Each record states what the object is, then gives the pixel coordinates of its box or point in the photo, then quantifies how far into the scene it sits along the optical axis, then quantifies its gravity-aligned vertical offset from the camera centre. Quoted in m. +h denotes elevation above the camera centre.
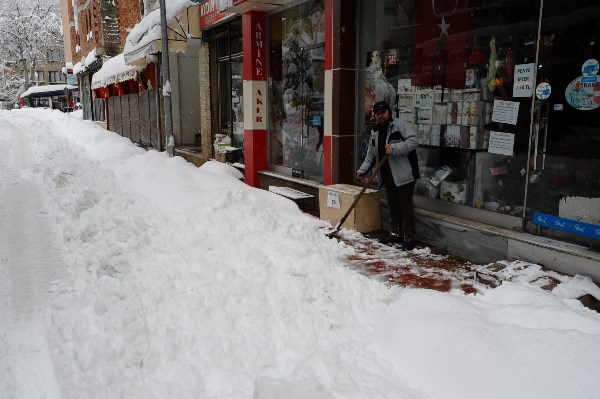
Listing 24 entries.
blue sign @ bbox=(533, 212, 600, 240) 4.98 -1.21
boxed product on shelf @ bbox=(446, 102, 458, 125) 6.68 -0.04
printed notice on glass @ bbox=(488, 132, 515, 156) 5.86 -0.40
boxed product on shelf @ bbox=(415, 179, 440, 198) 7.00 -1.14
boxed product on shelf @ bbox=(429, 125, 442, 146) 6.96 -0.35
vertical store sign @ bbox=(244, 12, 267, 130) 10.48 +0.81
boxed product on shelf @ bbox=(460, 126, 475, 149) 6.47 -0.35
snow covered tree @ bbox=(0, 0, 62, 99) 61.28 +10.03
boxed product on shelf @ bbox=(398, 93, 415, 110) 7.36 +0.14
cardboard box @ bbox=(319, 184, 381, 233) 7.21 -1.44
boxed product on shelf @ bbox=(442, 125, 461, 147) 6.66 -0.35
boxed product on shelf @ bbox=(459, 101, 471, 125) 6.47 -0.04
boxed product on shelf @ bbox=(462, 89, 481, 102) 6.30 +0.20
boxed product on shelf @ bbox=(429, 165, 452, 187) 6.85 -0.91
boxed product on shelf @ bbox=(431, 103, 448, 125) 6.85 -0.05
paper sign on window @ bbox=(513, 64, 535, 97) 5.54 +0.34
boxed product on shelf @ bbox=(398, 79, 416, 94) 7.34 +0.35
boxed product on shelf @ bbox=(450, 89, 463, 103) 6.57 +0.20
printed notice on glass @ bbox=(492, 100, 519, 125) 5.77 -0.02
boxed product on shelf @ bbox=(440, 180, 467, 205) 6.57 -1.10
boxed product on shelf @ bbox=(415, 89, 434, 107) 7.05 +0.18
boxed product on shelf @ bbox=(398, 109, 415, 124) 7.37 -0.07
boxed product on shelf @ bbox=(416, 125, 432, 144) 7.14 -0.34
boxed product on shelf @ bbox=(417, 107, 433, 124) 7.10 -0.07
